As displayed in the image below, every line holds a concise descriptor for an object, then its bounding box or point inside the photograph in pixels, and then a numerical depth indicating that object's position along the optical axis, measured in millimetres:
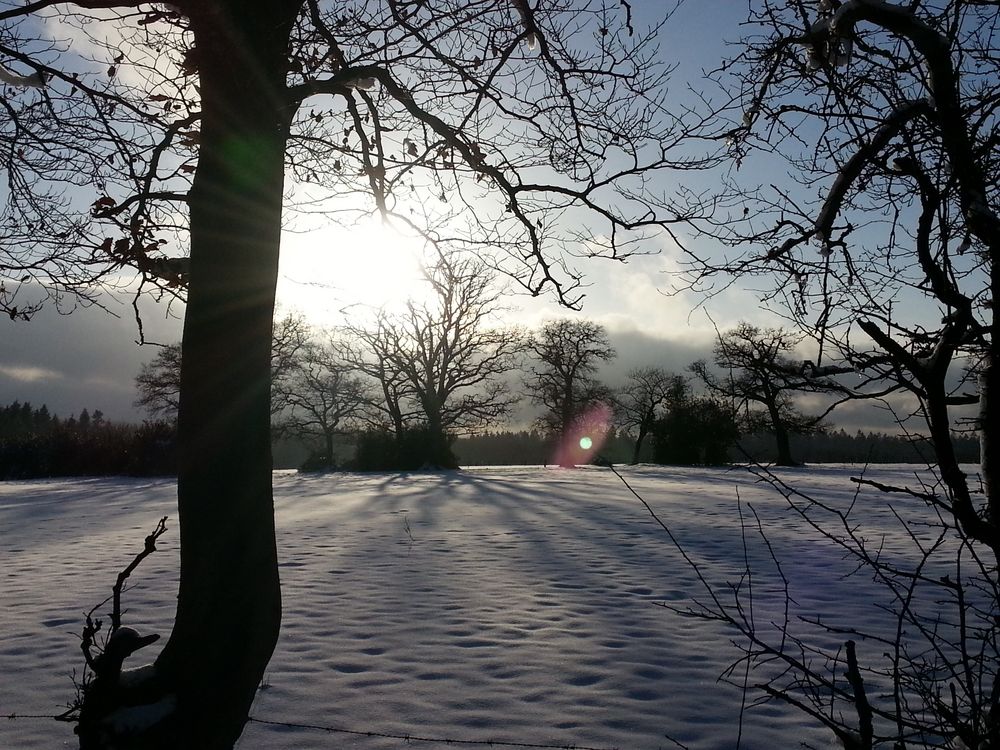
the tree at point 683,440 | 38062
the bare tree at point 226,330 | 2729
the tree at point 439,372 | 34656
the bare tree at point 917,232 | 1977
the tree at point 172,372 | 41438
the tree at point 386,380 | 35062
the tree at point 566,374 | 46031
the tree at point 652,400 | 40781
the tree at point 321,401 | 44688
